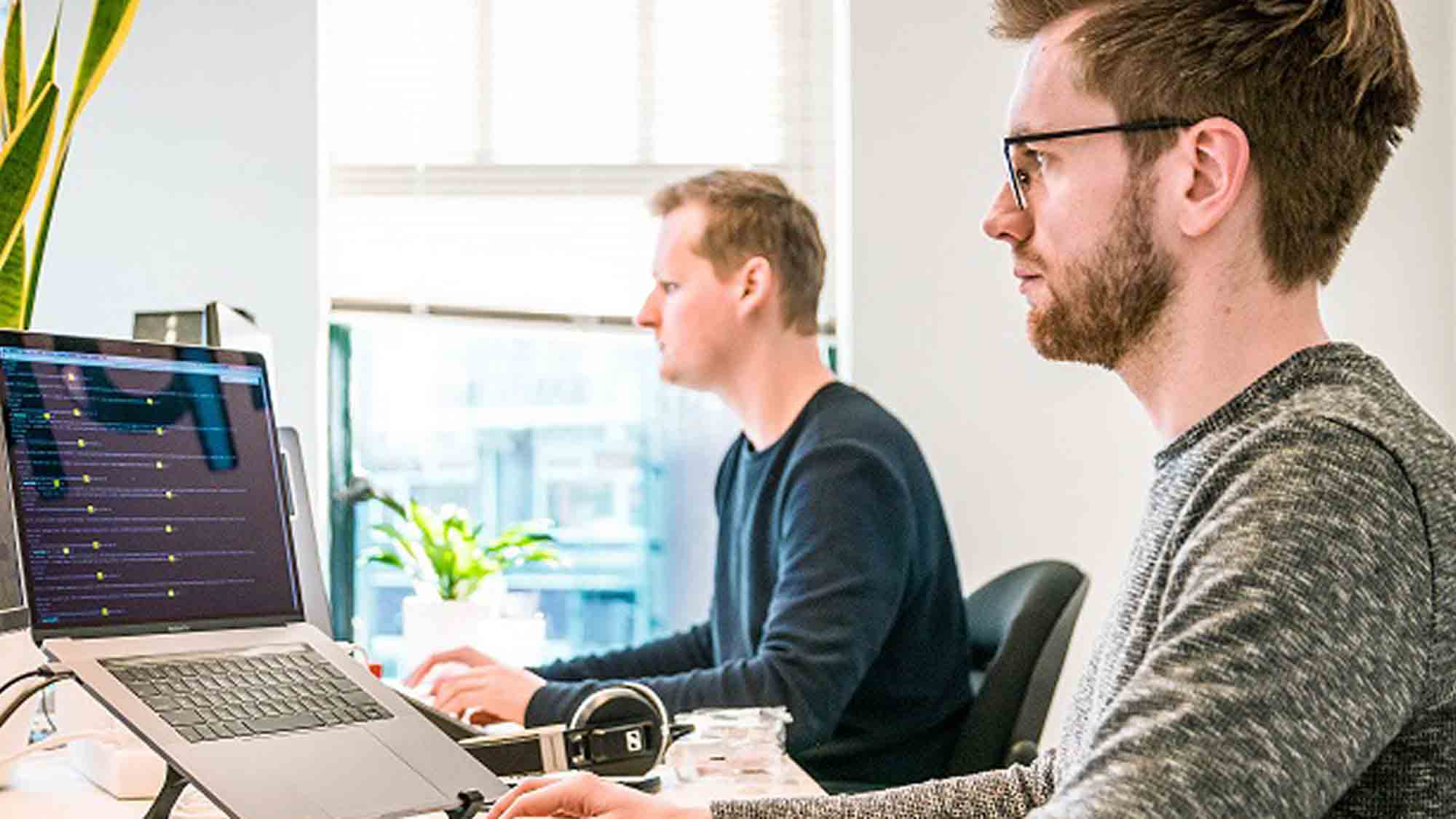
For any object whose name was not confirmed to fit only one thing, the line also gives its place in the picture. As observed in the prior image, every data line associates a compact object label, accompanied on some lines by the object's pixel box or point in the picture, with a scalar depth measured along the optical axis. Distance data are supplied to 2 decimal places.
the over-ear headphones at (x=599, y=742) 1.71
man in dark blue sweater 2.24
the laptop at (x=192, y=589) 1.37
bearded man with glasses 0.92
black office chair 2.40
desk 1.63
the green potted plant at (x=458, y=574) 3.54
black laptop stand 1.39
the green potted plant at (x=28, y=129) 2.01
